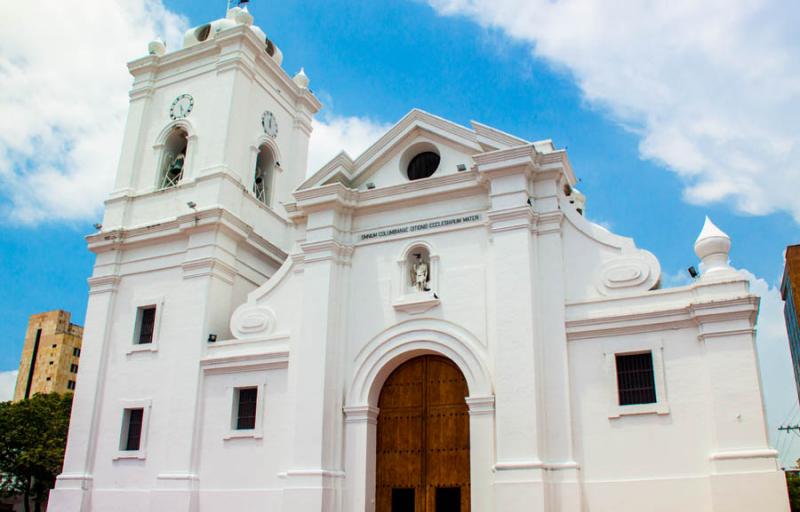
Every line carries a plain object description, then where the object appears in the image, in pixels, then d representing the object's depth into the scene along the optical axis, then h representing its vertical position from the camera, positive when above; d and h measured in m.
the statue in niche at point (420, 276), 17.55 +5.23
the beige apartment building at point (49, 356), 72.00 +13.68
